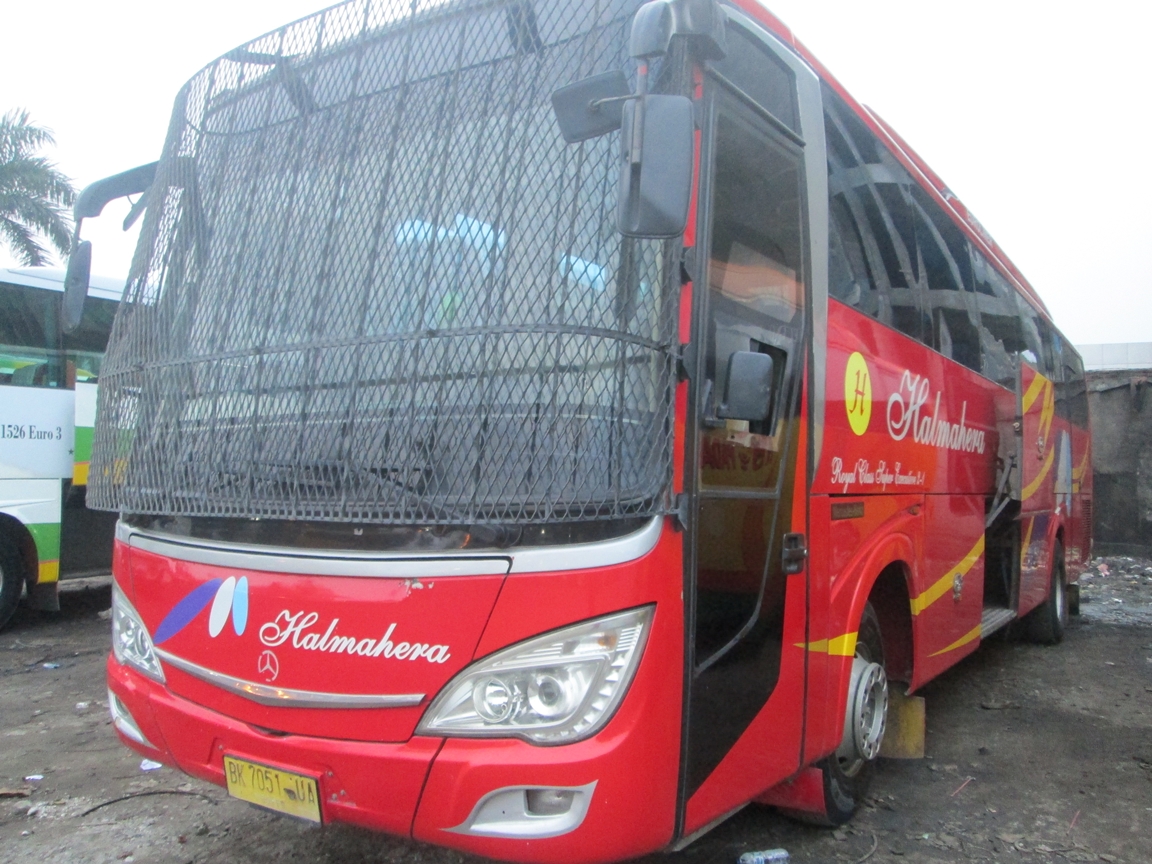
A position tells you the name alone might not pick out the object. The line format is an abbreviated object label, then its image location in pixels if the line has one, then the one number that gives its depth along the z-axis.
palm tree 21.41
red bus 2.44
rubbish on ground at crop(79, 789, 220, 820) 3.96
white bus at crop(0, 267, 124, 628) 7.66
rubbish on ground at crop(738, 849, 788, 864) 3.30
